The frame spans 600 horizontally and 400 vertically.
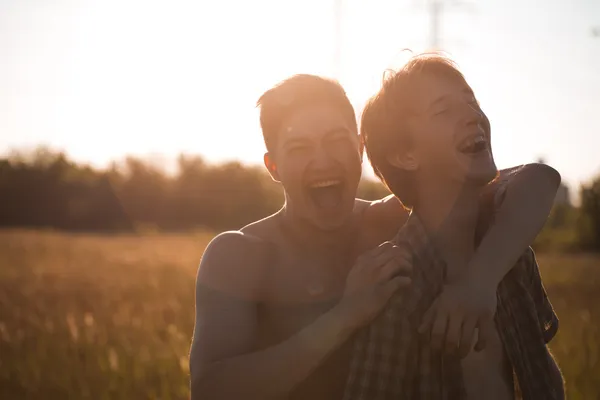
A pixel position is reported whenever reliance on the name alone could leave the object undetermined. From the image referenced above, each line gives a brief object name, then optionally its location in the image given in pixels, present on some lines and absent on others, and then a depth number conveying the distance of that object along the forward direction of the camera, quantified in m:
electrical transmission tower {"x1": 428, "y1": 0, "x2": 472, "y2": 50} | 24.73
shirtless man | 2.48
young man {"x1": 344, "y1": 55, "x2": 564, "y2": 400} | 2.58
